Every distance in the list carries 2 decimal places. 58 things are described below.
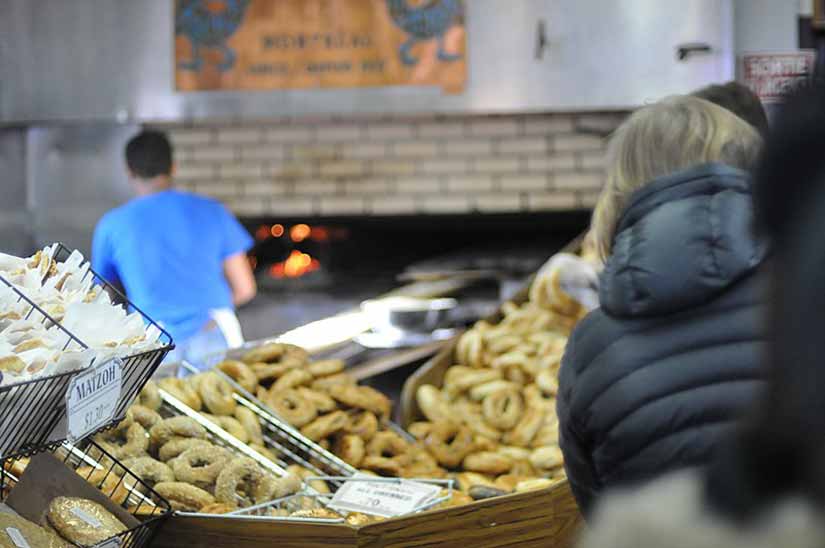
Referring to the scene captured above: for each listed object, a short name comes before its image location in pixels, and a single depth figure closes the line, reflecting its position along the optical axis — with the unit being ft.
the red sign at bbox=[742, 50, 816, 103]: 20.59
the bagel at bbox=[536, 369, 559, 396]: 14.15
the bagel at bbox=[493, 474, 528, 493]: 11.20
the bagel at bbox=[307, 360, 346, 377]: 12.46
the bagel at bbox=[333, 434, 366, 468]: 11.13
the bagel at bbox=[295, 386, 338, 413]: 11.70
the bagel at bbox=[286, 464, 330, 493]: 10.10
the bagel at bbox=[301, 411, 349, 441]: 11.29
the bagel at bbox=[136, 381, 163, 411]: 10.15
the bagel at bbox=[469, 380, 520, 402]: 14.39
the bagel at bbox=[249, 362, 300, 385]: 12.05
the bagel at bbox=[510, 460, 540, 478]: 12.13
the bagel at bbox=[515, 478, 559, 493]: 10.67
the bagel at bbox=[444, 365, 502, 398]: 14.61
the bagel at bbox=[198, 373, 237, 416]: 10.73
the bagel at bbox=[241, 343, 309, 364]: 12.43
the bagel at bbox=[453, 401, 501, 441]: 13.43
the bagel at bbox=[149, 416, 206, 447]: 9.77
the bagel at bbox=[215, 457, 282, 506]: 9.34
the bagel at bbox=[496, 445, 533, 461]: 12.41
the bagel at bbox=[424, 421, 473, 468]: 12.00
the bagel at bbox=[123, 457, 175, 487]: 9.22
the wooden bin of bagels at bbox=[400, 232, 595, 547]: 9.36
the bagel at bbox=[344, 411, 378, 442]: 11.62
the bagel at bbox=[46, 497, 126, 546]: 7.27
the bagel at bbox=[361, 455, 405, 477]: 11.12
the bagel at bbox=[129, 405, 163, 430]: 9.82
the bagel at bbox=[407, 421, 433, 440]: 12.69
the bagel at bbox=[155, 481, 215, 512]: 9.08
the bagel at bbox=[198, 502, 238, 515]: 8.90
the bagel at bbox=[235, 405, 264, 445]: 10.72
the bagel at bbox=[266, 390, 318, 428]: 11.34
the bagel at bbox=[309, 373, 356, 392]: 12.26
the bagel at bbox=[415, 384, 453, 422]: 13.74
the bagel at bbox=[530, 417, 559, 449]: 12.87
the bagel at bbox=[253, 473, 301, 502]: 9.51
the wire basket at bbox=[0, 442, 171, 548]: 8.18
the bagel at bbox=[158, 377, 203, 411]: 10.61
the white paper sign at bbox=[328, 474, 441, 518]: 9.18
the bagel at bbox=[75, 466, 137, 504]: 8.56
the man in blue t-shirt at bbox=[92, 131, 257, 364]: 16.26
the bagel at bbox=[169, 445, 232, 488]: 9.37
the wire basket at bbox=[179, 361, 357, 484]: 10.81
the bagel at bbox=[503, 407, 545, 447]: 13.04
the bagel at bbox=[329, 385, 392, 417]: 11.98
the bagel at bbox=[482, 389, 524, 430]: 13.62
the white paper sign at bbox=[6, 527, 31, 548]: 6.81
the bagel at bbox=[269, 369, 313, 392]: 11.88
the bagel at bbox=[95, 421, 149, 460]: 9.43
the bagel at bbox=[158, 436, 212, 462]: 9.64
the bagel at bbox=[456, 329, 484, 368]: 15.42
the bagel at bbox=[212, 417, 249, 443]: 10.52
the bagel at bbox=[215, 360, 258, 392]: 11.68
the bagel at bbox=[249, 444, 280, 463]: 10.48
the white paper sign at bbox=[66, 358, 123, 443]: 6.31
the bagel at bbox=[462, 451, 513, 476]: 11.93
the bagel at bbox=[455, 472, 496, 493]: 11.22
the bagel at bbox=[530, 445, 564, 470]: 12.19
